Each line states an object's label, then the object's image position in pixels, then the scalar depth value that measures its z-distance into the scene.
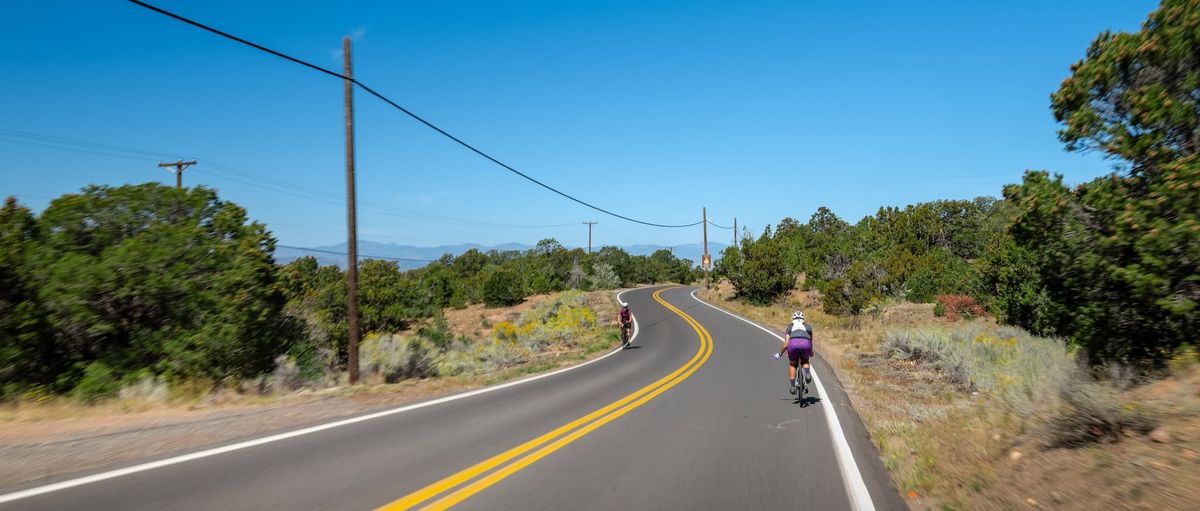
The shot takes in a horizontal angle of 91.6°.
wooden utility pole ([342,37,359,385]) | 12.95
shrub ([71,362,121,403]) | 10.45
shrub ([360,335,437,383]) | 14.45
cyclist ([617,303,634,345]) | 23.06
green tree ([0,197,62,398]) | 10.72
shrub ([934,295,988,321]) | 29.14
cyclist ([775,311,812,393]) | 10.74
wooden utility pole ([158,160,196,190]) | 25.70
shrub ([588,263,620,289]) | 74.25
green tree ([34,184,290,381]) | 11.79
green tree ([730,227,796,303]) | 51.97
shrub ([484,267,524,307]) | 53.19
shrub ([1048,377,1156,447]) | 5.67
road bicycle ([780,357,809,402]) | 10.71
